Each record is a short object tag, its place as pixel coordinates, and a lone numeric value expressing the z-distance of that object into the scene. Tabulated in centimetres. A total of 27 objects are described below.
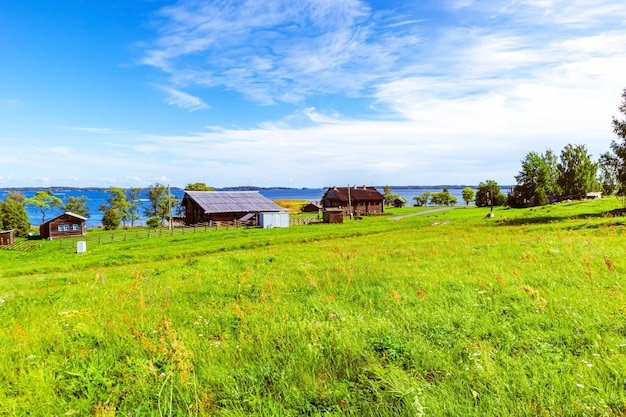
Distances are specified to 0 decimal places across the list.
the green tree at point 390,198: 13912
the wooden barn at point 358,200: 9556
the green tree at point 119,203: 8275
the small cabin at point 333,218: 6444
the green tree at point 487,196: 10556
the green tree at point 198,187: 9869
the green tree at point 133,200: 8681
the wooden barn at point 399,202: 13212
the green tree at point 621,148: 3234
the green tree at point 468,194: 13912
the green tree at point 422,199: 14600
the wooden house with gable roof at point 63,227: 5803
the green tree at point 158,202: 8850
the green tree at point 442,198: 14762
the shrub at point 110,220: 7375
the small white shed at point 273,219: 5800
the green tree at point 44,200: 8025
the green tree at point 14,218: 5991
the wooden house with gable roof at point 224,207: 6450
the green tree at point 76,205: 8731
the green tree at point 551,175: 9288
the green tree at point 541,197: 8381
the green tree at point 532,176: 9175
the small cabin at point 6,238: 4856
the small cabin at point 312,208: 10962
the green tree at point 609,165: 3328
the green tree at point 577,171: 8931
